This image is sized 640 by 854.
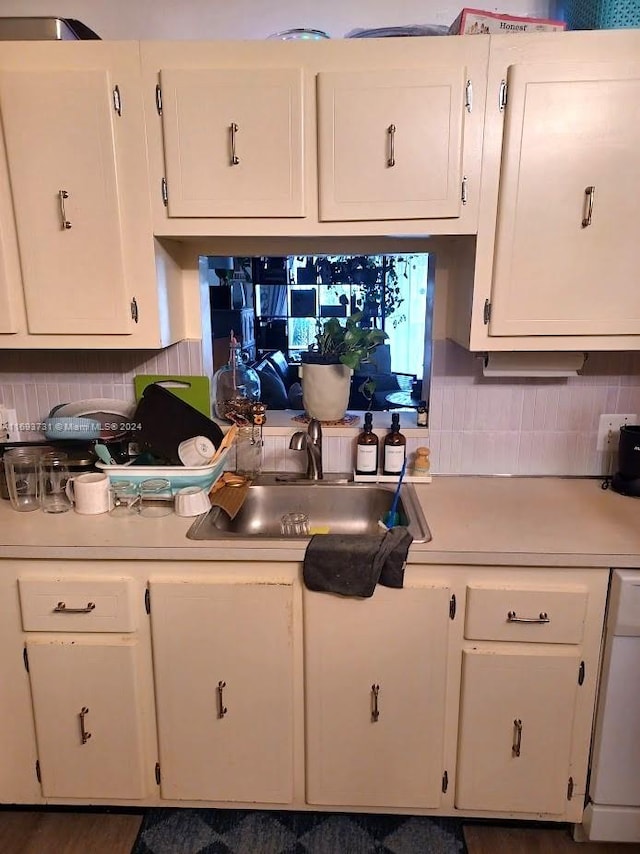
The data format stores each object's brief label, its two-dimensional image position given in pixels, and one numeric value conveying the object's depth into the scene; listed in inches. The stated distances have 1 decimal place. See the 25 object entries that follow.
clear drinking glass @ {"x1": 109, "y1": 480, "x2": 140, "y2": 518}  63.3
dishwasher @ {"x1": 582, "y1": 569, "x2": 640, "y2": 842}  54.9
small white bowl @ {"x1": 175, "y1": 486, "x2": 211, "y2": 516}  62.4
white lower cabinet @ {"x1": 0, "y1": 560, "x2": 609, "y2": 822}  56.4
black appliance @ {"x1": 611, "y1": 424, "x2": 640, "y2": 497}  66.5
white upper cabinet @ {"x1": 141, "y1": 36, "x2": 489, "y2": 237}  55.7
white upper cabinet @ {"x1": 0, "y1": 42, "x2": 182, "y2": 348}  56.8
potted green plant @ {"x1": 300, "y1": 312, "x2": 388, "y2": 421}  72.6
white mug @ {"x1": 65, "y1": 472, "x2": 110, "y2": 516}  62.2
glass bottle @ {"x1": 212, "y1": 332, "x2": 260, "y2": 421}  78.1
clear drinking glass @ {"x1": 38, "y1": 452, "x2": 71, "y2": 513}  64.7
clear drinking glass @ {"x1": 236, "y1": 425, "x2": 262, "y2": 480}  75.0
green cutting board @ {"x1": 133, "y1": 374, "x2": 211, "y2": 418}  75.0
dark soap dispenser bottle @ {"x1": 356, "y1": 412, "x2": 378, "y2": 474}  72.2
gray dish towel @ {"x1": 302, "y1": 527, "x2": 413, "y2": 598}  54.2
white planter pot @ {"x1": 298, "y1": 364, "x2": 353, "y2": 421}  74.0
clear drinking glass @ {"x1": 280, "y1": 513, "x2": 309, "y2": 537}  71.5
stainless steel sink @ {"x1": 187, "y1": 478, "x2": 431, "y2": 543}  71.7
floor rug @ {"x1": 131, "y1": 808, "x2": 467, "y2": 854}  61.2
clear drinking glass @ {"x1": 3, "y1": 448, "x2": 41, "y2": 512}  64.2
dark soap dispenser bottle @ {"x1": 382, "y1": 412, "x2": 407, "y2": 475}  72.0
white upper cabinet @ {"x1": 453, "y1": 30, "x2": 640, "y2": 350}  54.8
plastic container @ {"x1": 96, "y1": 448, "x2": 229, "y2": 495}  64.9
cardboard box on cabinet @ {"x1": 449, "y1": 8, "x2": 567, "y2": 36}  56.4
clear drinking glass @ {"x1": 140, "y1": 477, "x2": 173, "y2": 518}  63.1
